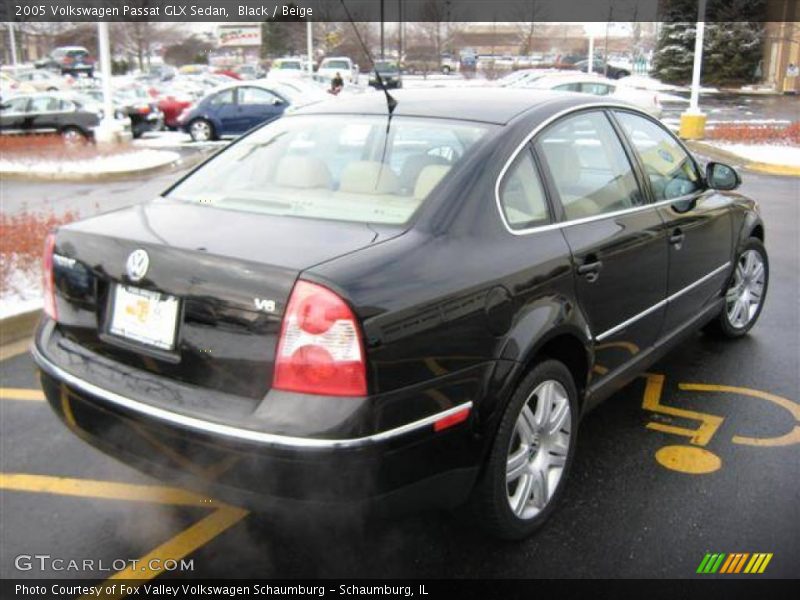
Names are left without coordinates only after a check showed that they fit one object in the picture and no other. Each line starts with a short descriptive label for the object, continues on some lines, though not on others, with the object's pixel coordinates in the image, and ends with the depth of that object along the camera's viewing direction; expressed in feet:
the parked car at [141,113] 72.47
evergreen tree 133.39
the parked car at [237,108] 62.59
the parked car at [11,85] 114.03
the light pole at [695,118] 58.18
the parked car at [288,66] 140.28
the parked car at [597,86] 65.67
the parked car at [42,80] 132.00
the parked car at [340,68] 131.78
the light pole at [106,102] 53.62
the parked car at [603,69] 155.43
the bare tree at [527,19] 166.99
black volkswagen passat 7.39
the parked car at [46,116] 63.62
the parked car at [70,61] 185.16
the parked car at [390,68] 131.34
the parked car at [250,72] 159.94
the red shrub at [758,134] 56.39
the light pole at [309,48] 104.77
